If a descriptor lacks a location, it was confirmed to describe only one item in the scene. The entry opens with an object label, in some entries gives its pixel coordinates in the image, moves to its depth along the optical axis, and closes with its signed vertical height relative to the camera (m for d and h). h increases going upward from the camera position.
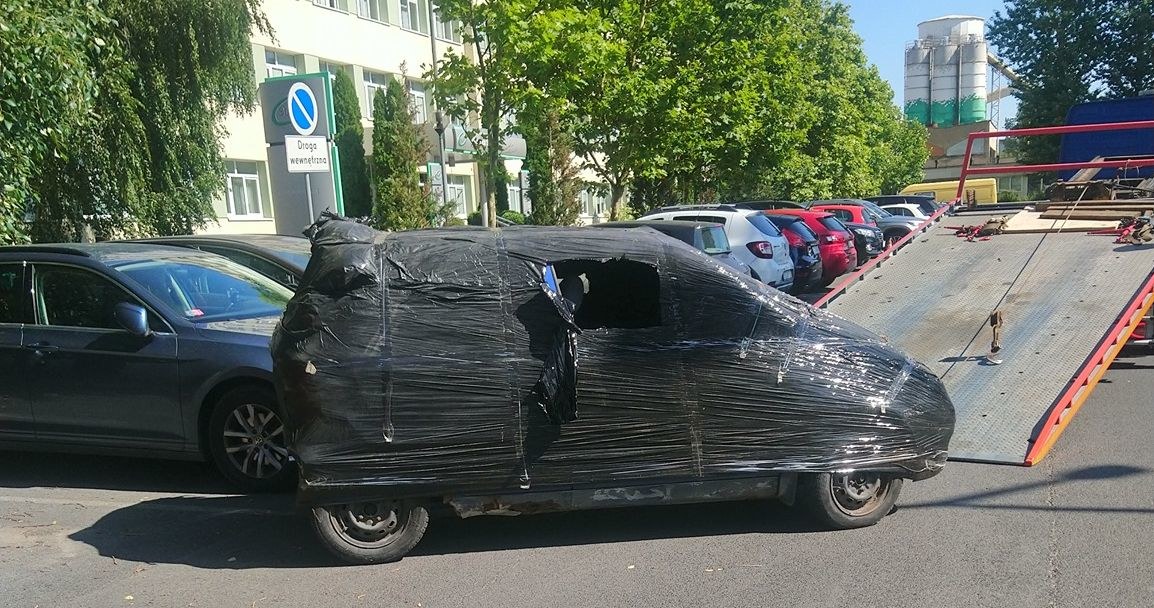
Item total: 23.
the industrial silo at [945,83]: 90.06 +7.65
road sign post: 10.29 +0.56
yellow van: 28.33 -1.08
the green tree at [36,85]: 8.23 +1.15
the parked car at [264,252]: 8.38 -0.58
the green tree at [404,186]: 18.62 -0.01
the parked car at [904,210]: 26.33 -1.43
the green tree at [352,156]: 27.71 +1.02
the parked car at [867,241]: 19.23 -1.74
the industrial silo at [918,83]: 91.00 +7.96
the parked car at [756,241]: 13.24 -1.09
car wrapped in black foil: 4.60 -1.12
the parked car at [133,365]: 5.98 -1.11
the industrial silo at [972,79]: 88.88 +7.83
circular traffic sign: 10.37 +0.94
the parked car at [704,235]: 11.90 -0.86
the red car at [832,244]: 16.50 -1.47
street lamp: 25.85 +1.41
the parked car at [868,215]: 21.94 -1.33
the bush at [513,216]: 33.01 -1.35
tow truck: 5.73 -1.25
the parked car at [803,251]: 15.02 -1.43
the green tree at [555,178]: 19.83 +0.00
